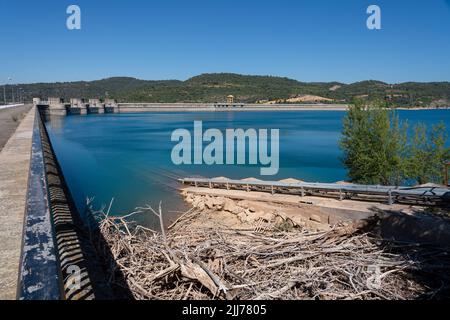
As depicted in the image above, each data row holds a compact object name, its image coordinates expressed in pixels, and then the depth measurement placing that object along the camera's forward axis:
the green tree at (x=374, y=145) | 21.62
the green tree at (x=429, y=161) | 20.86
